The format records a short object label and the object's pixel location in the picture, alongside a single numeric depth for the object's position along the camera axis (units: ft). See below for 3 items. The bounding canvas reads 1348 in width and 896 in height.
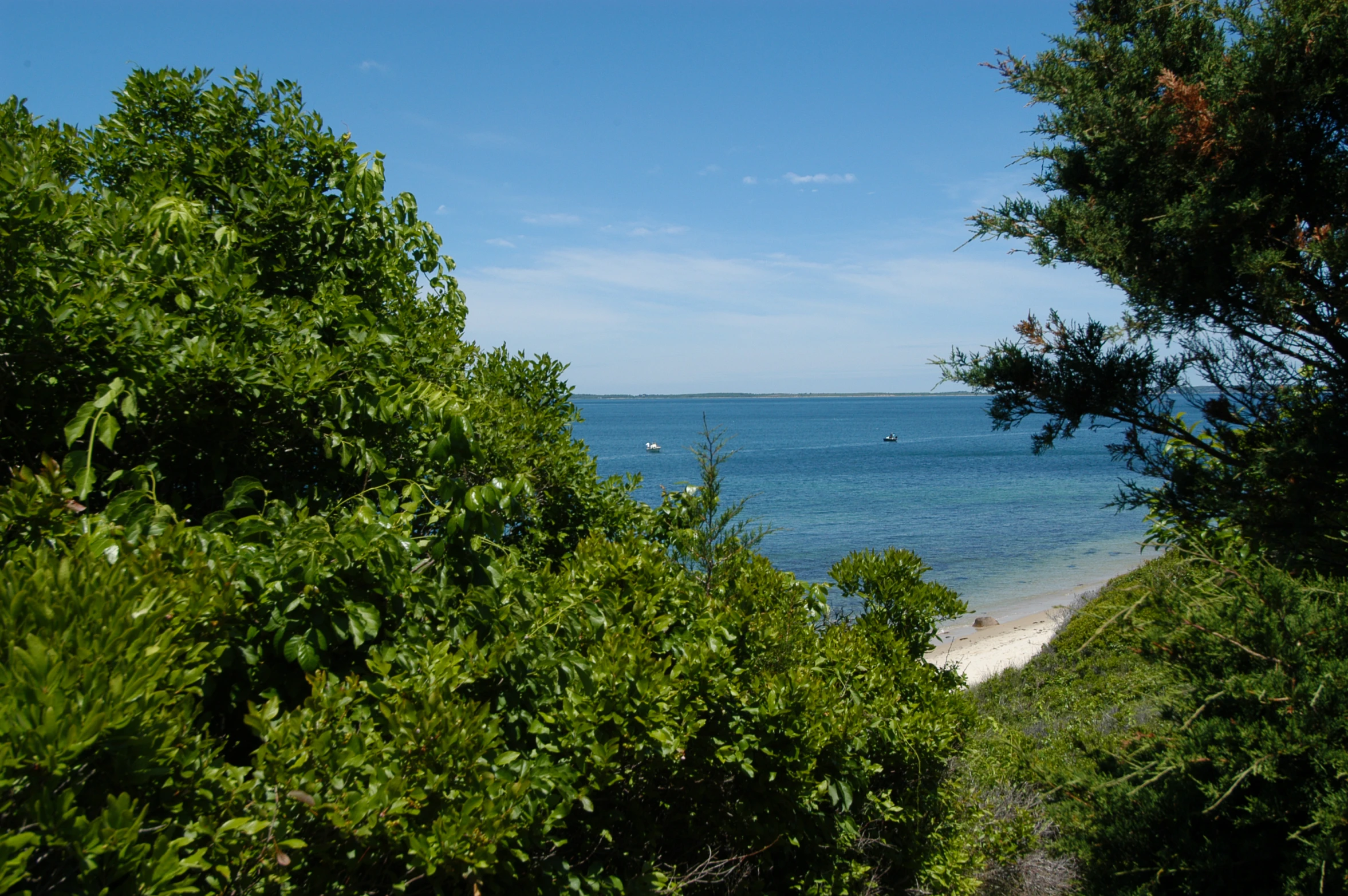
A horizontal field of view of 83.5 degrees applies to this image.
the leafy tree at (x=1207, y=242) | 13.00
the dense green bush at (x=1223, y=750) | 10.17
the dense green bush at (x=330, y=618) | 6.01
